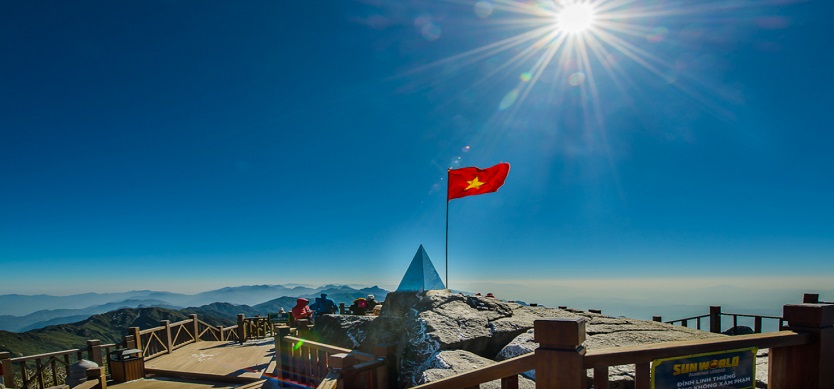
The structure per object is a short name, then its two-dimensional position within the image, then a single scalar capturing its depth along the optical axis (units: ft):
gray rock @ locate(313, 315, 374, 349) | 30.77
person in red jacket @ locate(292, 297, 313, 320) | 45.27
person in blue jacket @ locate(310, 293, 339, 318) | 46.96
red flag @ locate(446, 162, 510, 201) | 34.60
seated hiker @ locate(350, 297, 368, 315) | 47.07
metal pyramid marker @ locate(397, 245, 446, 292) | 33.27
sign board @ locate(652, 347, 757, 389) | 7.56
